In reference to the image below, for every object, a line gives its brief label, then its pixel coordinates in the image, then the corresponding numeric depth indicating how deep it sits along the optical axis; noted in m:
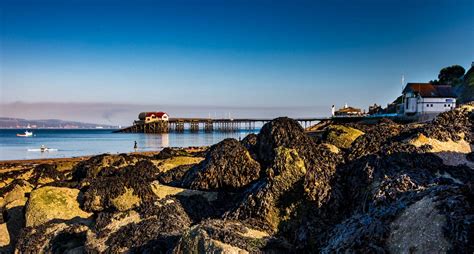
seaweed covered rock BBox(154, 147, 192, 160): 19.14
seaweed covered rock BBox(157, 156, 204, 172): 14.02
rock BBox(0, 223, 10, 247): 8.75
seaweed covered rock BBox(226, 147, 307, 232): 6.26
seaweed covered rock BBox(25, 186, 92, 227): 8.64
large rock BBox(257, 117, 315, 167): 8.39
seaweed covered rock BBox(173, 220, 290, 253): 4.55
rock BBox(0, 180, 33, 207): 11.71
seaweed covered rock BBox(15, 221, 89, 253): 6.93
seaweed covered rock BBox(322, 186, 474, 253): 3.33
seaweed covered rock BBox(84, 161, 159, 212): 9.30
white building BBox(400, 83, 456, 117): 65.69
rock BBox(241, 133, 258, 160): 10.05
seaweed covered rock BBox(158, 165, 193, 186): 10.74
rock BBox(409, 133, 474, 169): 7.55
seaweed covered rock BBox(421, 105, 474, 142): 8.40
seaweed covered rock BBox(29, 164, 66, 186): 15.35
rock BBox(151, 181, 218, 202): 8.49
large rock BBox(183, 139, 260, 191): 8.70
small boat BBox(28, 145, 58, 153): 51.78
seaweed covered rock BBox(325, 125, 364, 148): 10.16
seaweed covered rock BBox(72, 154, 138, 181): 14.31
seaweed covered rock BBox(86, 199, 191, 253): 5.74
